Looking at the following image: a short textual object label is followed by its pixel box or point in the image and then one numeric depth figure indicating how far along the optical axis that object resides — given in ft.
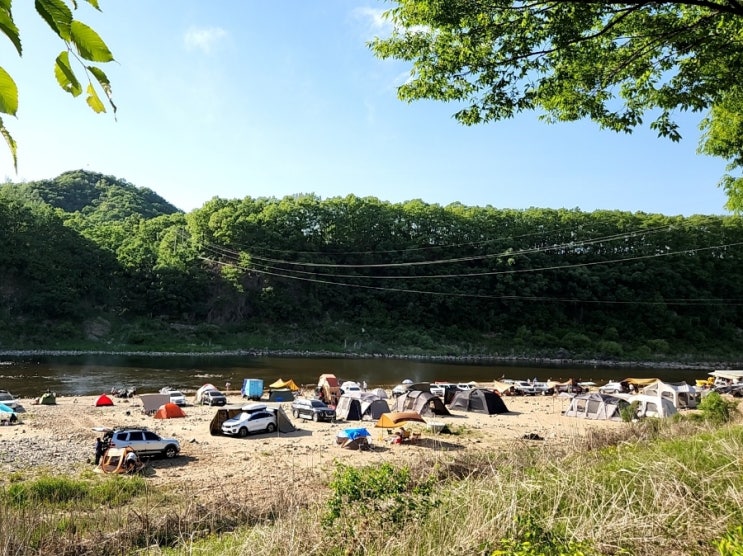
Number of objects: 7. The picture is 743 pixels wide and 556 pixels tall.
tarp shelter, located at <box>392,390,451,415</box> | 81.82
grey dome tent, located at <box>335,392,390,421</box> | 79.61
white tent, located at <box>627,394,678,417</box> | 78.30
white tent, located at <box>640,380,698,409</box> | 93.66
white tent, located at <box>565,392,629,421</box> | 79.71
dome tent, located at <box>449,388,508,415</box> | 88.11
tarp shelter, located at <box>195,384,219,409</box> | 94.47
